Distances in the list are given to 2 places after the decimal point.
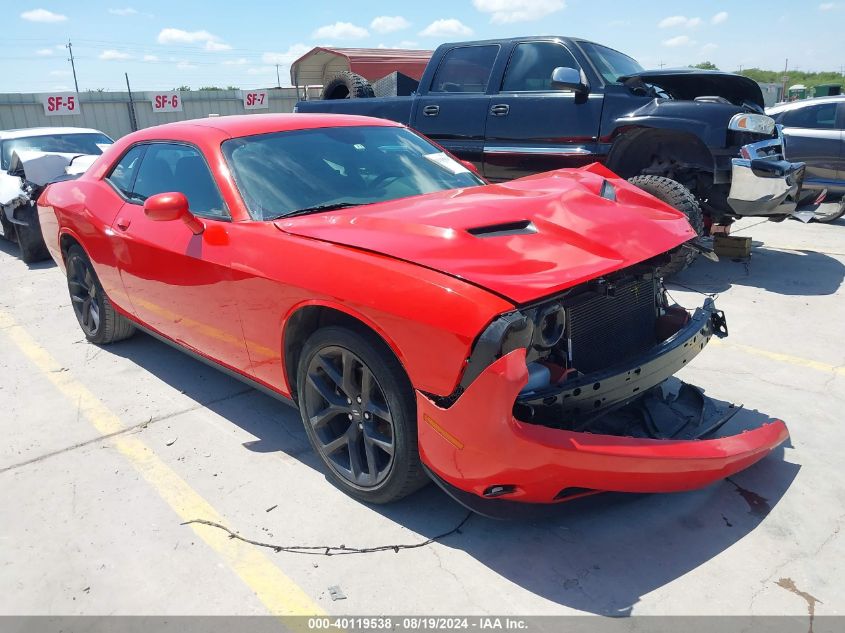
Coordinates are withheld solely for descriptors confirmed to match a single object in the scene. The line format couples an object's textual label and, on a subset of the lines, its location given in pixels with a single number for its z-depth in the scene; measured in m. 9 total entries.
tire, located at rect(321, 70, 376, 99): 9.06
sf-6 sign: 21.95
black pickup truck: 5.79
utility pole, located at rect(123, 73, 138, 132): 21.44
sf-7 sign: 23.42
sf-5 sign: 19.47
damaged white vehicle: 7.74
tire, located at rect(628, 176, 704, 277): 5.52
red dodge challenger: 2.24
